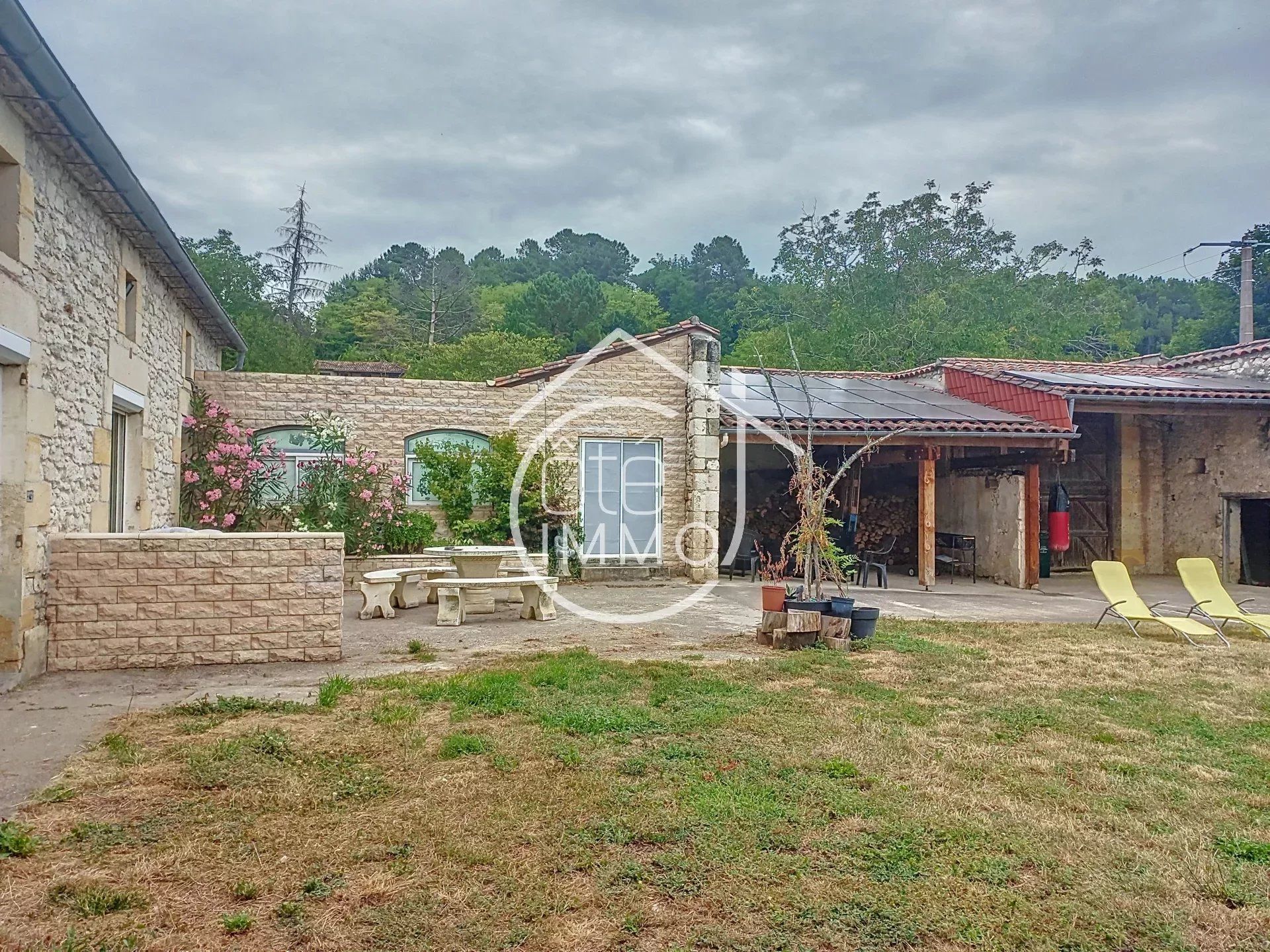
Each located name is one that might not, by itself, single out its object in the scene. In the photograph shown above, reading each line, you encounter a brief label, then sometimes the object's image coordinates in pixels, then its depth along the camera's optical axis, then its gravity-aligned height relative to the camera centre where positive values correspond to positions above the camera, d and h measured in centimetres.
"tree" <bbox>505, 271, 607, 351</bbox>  3086 +745
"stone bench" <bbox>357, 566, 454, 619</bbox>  840 -99
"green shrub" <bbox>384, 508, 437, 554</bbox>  1084 -49
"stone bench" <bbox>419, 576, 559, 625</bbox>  801 -102
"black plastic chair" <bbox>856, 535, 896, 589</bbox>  1191 -97
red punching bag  1326 -32
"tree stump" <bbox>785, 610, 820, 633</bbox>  683 -105
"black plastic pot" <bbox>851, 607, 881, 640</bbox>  707 -110
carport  1177 +69
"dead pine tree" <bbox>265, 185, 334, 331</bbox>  3275 +972
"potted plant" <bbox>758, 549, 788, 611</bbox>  717 -86
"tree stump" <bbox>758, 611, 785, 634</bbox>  705 -110
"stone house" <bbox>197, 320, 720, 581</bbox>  1147 +106
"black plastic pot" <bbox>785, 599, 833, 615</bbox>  691 -92
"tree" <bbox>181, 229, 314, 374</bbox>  2131 +635
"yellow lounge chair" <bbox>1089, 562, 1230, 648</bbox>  751 -104
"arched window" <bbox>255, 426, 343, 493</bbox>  1104 +67
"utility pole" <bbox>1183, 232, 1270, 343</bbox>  1888 +501
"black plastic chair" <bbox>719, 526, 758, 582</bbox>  1331 -96
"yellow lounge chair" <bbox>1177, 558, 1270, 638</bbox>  802 -94
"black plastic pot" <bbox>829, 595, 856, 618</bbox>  694 -95
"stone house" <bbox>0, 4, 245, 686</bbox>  494 +129
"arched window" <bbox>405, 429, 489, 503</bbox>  1146 +78
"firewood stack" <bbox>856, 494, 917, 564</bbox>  1573 -42
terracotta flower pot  718 -90
